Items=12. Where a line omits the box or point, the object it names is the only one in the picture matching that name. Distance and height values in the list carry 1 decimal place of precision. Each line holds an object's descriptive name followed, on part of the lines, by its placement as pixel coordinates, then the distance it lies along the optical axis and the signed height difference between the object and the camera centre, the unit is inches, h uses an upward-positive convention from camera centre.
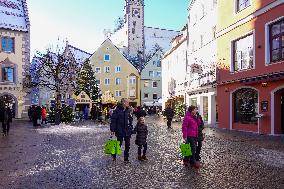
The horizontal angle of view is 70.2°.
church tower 2176.0 +792.4
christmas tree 1377.1 +104.2
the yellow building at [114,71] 1588.4 +213.6
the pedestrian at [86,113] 938.8 -70.6
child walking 241.1 -44.7
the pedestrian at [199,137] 223.5 -43.5
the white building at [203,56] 667.6 +153.2
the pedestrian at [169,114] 604.1 -48.8
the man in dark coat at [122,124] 236.4 -30.7
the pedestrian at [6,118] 442.9 -44.2
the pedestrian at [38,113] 674.3 -50.7
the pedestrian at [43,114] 702.1 -56.3
